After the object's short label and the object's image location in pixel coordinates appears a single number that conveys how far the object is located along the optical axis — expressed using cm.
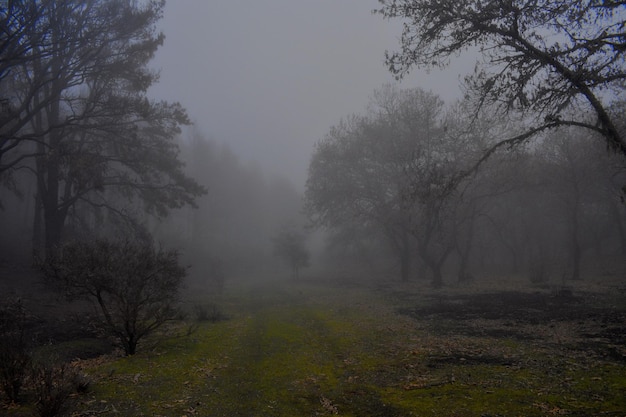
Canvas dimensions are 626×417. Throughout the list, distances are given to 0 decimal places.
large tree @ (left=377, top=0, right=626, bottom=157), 929
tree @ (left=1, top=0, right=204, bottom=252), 1705
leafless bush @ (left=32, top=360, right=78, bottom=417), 593
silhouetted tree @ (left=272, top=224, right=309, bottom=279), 4231
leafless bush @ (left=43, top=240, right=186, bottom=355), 970
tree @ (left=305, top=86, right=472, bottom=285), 2703
